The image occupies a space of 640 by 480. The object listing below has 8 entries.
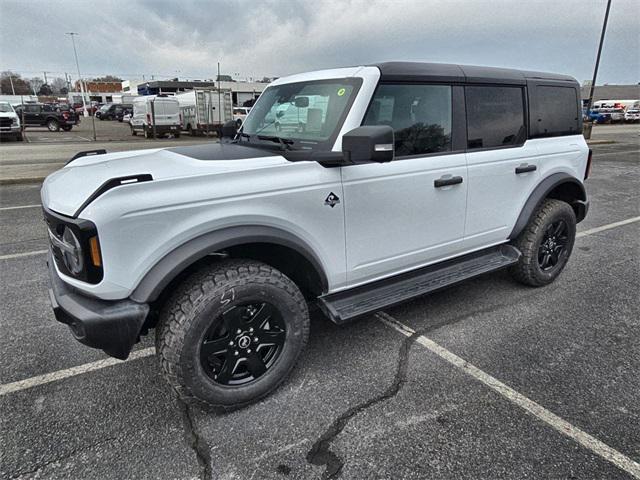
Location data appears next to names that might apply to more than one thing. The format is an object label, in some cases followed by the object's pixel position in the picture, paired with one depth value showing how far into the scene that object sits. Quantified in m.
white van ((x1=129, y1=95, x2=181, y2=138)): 23.59
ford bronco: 2.06
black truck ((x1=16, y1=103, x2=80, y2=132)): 28.66
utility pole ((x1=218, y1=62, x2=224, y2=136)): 25.69
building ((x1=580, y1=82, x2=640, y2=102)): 69.44
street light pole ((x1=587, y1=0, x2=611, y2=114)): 21.12
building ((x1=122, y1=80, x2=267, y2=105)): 66.50
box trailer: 25.39
